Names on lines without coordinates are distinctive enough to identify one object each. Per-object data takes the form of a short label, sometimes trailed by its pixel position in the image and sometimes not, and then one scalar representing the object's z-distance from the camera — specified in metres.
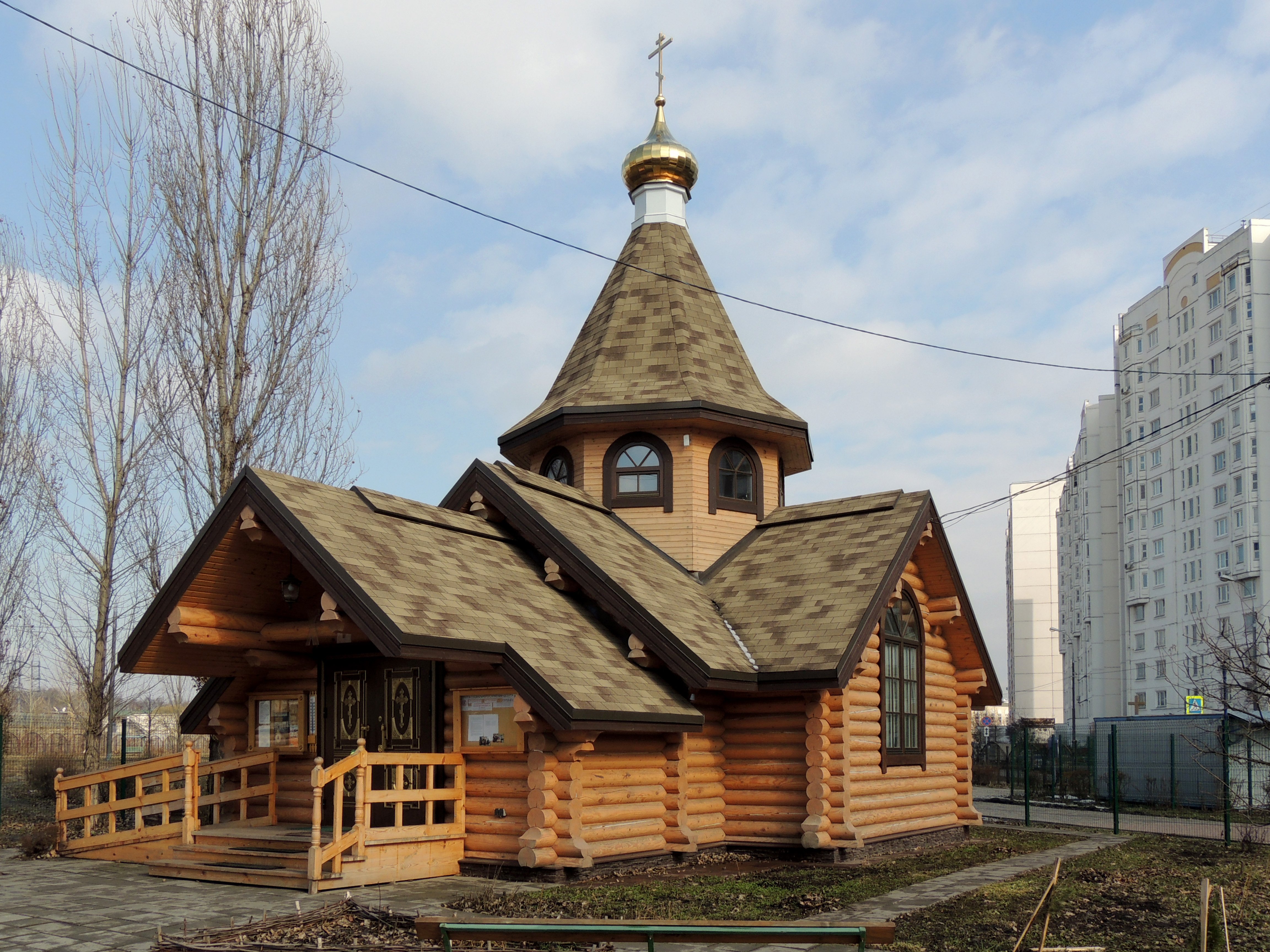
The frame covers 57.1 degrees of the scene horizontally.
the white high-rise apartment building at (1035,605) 110.12
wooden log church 11.71
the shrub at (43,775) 23.81
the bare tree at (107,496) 19.33
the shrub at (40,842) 13.78
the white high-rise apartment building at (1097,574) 75.00
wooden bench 6.08
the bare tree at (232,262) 17.98
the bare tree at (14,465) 22.58
